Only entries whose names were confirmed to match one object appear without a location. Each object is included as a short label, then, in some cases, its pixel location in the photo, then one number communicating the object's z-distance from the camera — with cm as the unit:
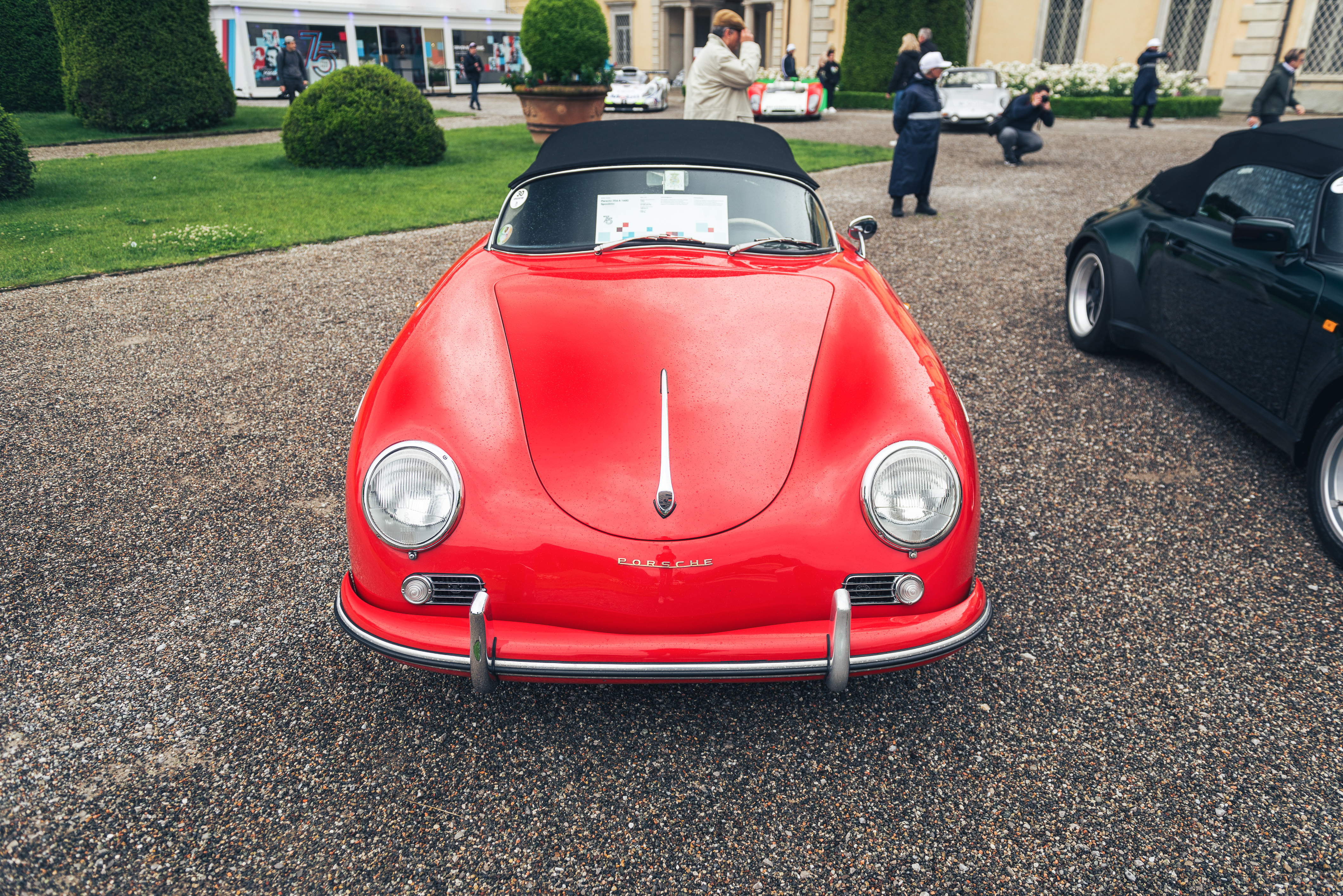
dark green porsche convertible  333
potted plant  1345
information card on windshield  333
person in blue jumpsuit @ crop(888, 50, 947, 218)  849
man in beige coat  738
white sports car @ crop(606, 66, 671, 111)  2448
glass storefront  3034
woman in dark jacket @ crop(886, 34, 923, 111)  1212
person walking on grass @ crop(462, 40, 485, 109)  2417
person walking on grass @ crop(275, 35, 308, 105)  1958
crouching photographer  1212
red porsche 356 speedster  206
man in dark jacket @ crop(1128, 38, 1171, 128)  1705
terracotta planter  1398
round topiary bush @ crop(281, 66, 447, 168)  1207
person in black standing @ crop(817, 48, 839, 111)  2403
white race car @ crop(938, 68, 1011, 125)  1811
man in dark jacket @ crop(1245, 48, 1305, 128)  1219
